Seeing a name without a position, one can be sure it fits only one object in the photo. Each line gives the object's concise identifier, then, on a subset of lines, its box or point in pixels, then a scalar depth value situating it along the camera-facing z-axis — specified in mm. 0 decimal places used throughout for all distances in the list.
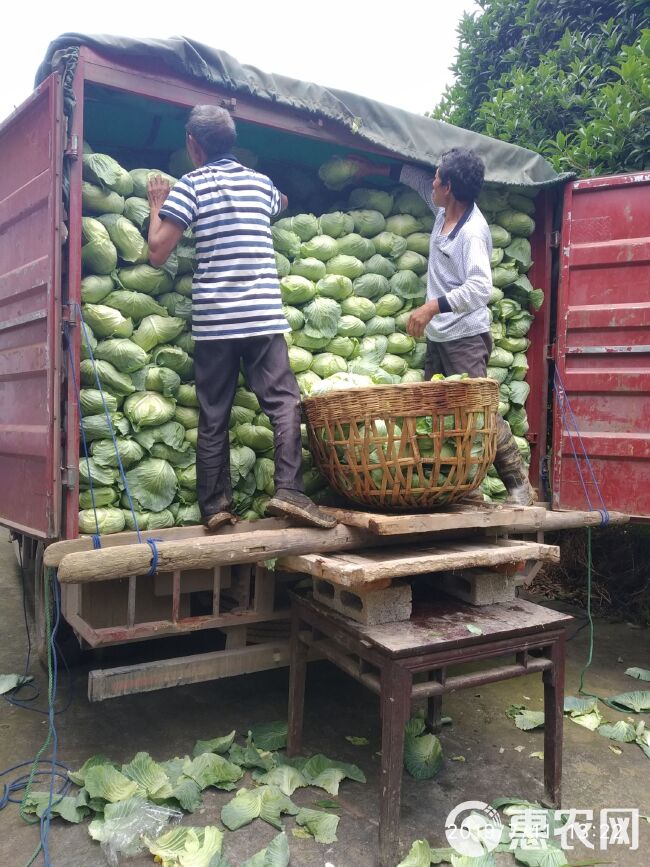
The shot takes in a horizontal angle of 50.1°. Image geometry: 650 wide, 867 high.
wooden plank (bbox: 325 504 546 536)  2891
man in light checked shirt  3680
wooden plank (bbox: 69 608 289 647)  2941
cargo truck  3006
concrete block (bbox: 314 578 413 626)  2814
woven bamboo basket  2900
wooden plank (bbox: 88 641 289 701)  2949
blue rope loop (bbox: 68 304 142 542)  3102
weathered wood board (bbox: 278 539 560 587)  2652
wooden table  2564
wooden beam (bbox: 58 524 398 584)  2473
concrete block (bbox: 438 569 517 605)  3146
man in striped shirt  3268
